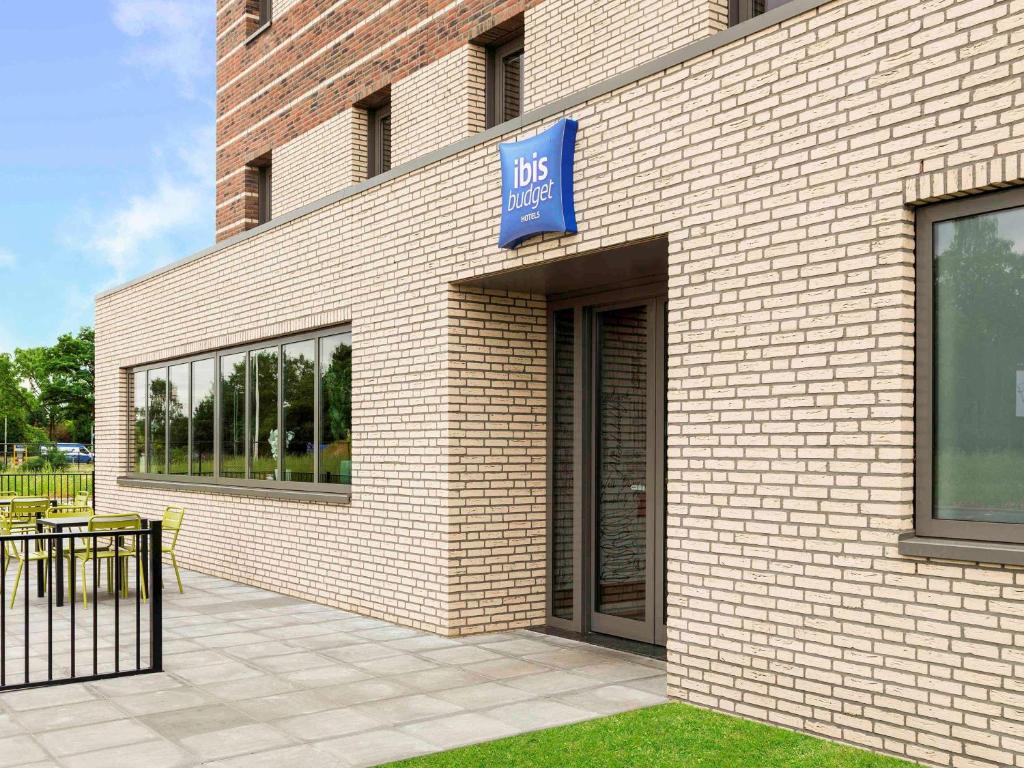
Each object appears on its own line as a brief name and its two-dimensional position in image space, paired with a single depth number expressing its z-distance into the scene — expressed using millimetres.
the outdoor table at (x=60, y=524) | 9202
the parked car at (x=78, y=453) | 63066
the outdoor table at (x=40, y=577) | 10823
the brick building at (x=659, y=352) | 5234
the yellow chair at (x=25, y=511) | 13016
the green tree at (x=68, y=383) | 90250
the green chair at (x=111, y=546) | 9922
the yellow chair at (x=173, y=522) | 11180
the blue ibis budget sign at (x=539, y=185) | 7566
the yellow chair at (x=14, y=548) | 10000
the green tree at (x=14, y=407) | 84500
